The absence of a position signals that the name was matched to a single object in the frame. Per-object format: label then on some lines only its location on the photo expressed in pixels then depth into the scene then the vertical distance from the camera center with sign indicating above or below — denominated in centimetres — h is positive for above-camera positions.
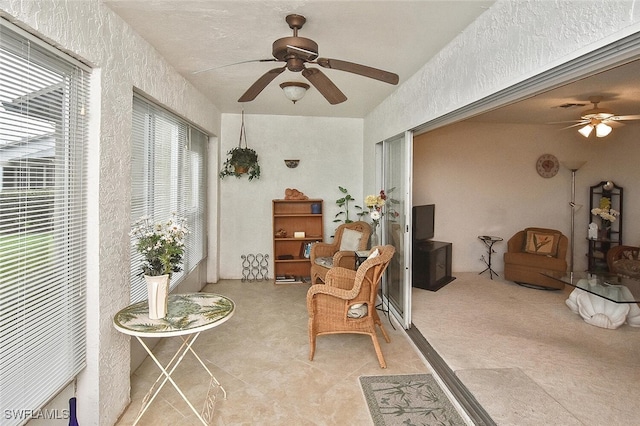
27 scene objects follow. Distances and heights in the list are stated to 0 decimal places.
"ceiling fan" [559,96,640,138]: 408 +106
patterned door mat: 230 -131
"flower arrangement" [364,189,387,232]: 385 +9
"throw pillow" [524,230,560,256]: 538 -46
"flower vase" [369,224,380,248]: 476 -39
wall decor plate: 613 +80
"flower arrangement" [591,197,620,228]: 522 +2
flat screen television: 527 -16
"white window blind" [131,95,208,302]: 288 +34
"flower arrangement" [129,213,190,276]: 218 -22
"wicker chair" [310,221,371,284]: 456 -55
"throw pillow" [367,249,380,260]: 310 -38
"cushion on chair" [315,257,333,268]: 454 -65
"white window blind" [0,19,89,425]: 153 -6
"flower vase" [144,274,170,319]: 216 -52
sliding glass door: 368 -11
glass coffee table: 335 -74
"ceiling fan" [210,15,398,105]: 201 +86
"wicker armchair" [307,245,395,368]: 298 -82
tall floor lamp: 568 +33
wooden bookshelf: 557 -34
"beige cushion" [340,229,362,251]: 480 -40
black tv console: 514 -77
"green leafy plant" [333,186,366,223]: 566 +7
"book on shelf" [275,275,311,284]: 548 -106
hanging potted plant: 522 +69
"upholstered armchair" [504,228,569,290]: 520 -65
